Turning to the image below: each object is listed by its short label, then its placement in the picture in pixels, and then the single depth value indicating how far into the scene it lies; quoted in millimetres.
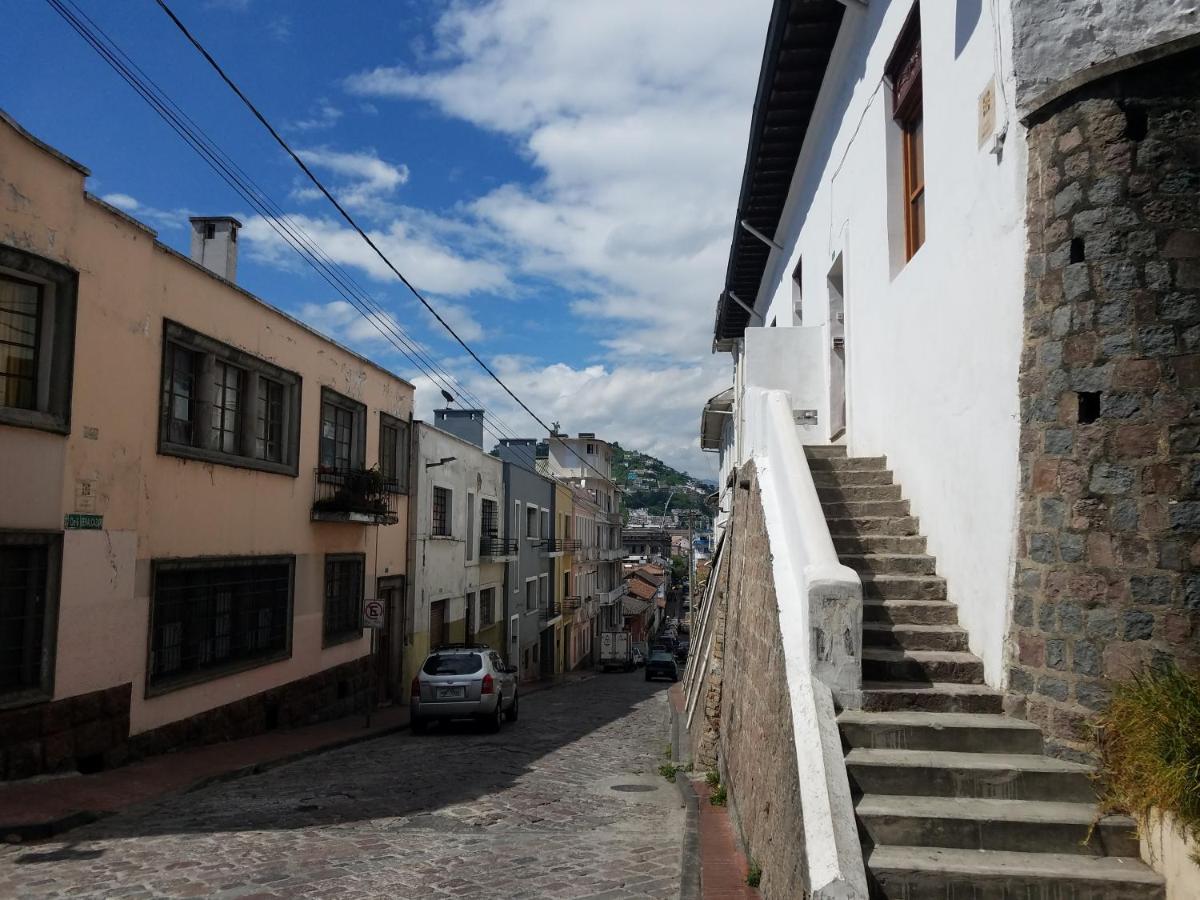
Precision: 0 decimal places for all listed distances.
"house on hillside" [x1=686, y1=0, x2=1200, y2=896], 4586
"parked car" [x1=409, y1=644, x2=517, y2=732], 14867
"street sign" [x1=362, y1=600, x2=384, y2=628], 16078
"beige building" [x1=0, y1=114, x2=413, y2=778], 9258
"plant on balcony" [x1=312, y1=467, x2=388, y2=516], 15984
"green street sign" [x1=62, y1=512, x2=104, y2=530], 9750
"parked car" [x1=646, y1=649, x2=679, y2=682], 37281
